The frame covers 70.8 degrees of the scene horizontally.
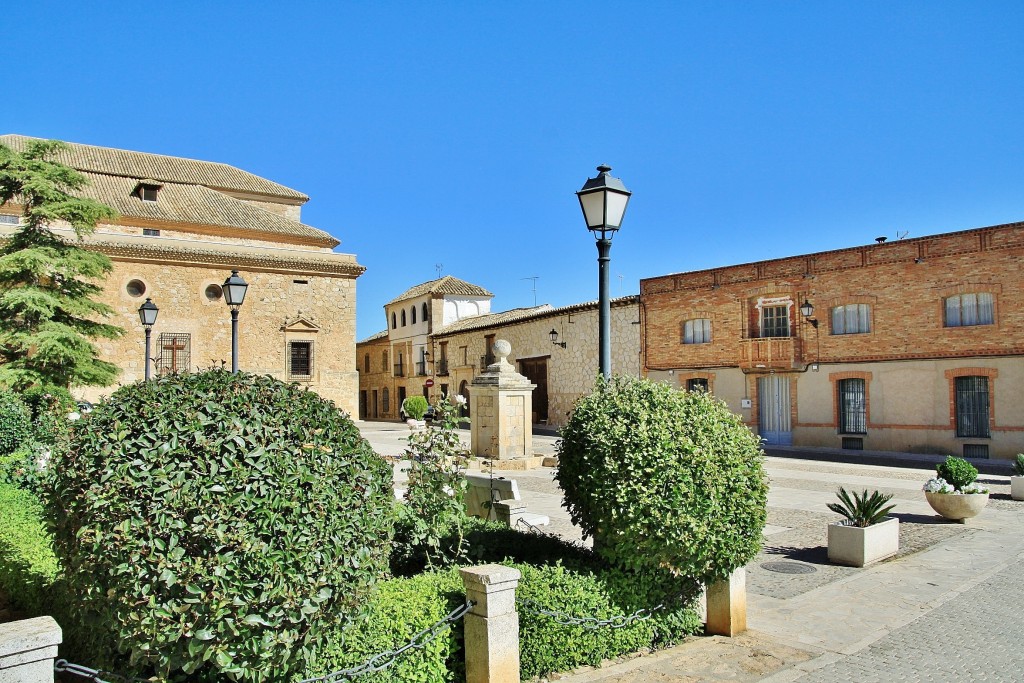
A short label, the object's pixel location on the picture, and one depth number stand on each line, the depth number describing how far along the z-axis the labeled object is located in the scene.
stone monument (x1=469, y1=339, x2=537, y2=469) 18.20
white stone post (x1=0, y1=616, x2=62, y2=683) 3.17
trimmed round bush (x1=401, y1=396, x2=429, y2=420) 39.12
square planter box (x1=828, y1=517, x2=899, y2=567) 8.55
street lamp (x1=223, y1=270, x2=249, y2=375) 14.02
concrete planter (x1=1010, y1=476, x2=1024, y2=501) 13.44
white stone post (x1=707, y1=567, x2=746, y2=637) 6.00
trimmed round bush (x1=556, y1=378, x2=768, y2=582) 5.32
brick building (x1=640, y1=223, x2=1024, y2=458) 21.05
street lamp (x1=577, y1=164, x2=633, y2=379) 6.92
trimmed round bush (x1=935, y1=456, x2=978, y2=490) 11.23
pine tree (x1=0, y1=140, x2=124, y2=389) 20.95
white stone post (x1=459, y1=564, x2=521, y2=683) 4.54
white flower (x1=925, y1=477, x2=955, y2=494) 11.18
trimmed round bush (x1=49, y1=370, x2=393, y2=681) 3.42
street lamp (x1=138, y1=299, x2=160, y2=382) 18.22
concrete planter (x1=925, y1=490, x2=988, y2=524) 11.03
